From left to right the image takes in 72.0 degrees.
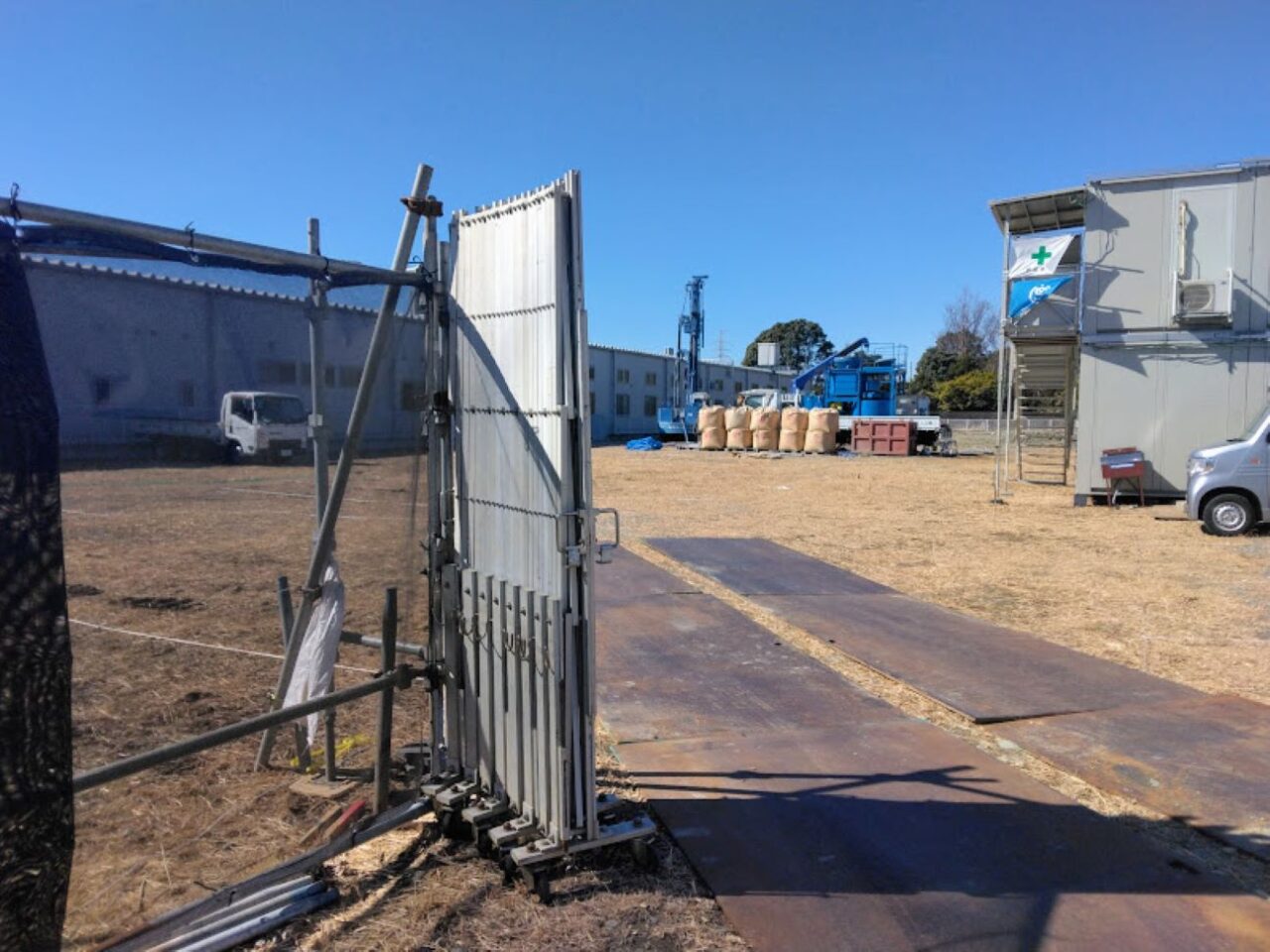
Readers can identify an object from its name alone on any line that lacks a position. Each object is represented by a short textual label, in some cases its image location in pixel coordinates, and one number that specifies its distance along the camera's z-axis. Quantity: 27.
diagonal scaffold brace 3.49
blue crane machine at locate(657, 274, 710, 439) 46.00
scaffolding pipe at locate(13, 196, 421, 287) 2.37
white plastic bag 3.64
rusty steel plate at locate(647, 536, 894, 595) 8.84
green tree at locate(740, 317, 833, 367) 99.19
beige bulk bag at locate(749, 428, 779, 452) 39.03
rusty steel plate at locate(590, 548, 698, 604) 8.34
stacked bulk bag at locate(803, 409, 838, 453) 37.41
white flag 16.97
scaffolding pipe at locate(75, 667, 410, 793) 2.56
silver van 12.34
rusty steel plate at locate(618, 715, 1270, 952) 3.00
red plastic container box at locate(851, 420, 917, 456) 36.12
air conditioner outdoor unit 15.00
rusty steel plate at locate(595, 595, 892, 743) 5.02
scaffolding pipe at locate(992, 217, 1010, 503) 17.66
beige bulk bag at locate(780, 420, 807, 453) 38.19
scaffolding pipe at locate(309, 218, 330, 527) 3.39
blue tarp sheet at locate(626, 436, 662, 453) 42.15
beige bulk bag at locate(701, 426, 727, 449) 41.09
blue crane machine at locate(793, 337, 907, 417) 41.41
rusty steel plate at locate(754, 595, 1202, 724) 5.43
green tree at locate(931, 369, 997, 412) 60.97
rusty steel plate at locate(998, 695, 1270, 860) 3.90
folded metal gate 3.11
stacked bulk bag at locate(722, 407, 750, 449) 40.25
